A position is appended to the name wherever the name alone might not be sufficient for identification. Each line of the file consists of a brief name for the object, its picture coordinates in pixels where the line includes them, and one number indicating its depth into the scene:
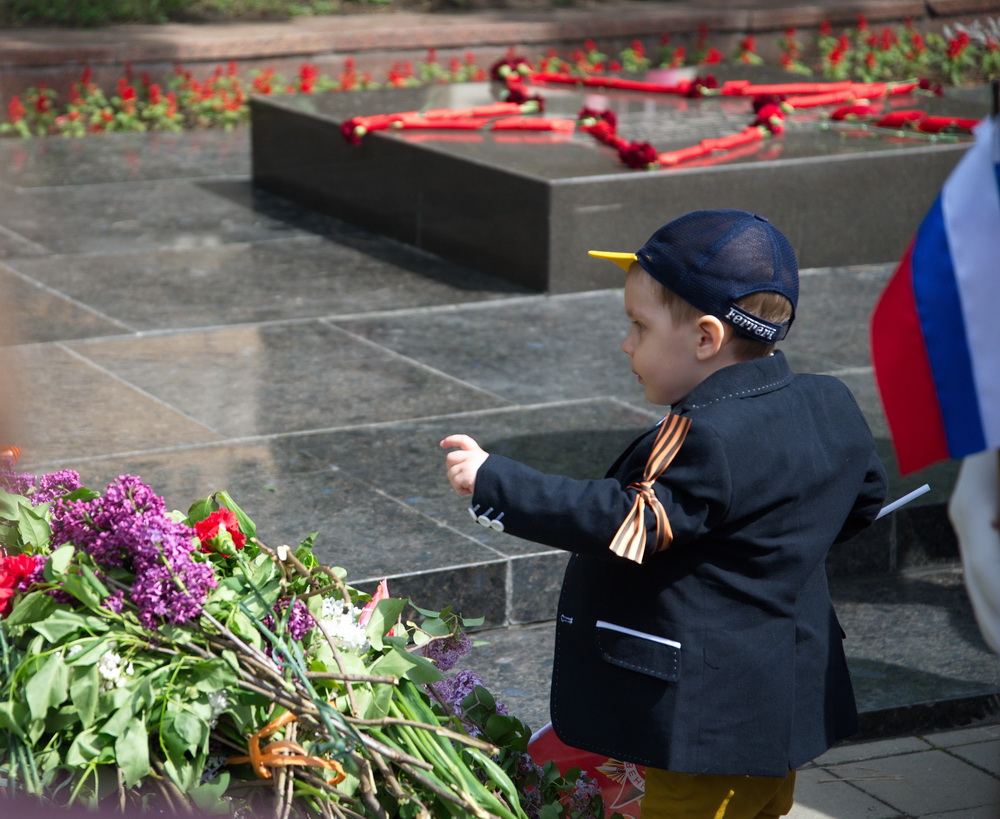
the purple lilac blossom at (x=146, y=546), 3.85
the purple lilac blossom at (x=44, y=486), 4.55
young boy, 4.10
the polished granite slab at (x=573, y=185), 12.43
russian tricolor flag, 3.03
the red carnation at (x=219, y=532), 4.29
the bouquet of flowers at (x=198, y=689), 3.75
